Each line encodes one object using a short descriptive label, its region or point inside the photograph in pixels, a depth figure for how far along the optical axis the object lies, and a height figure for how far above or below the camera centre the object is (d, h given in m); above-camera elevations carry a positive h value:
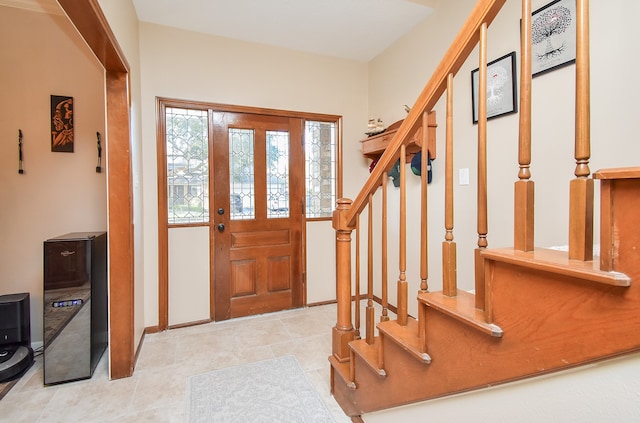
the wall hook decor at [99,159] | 2.48 +0.41
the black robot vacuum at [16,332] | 2.04 -0.86
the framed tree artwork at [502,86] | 1.90 +0.77
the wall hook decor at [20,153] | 2.29 +0.43
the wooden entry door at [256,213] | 2.93 -0.06
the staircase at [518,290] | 0.57 -0.20
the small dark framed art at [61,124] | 2.36 +0.67
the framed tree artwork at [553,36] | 1.57 +0.92
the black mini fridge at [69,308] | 1.91 -0.63
